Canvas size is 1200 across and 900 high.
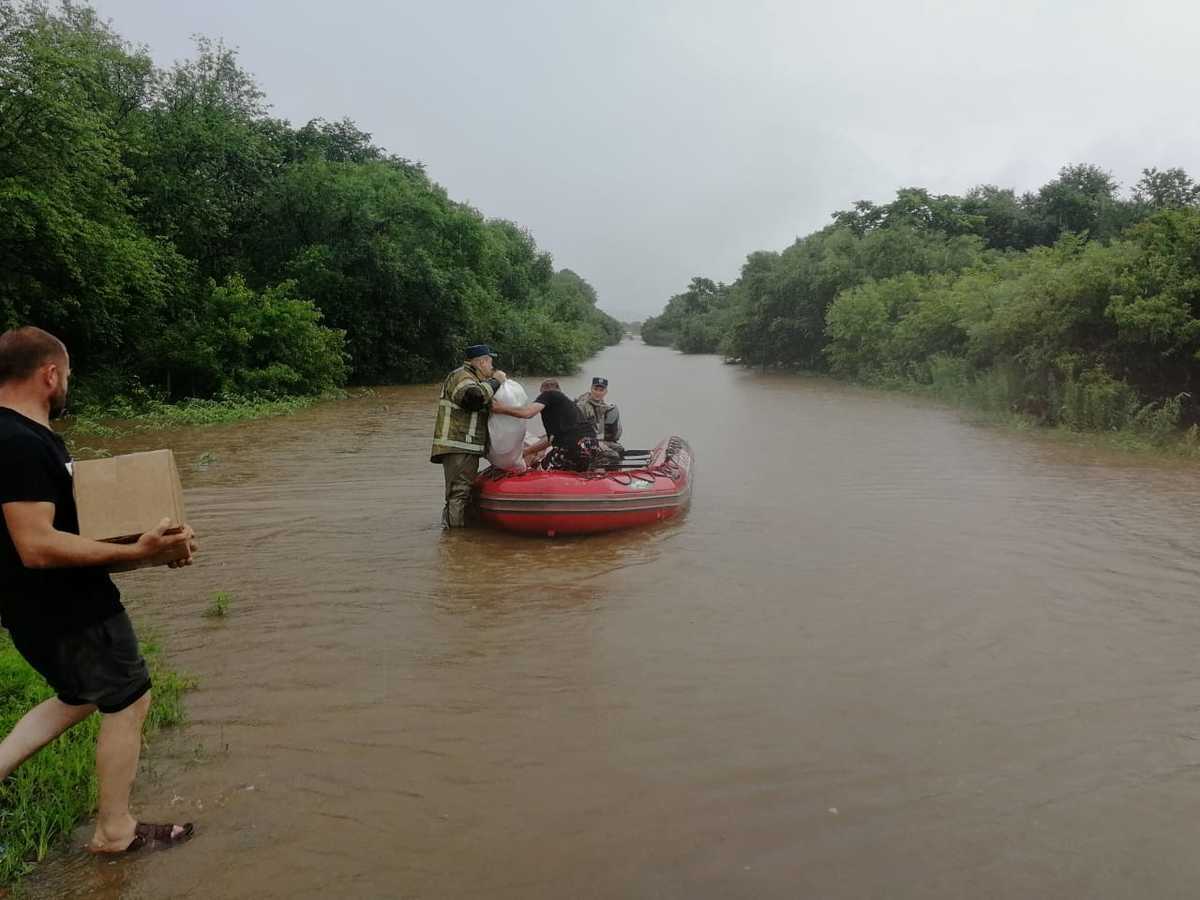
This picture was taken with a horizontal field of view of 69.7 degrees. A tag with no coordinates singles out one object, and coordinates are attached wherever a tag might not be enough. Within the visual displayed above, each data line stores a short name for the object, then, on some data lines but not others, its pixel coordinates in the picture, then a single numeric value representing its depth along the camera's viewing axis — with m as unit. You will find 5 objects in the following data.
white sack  8.01
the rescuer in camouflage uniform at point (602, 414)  10.44
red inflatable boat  7.88
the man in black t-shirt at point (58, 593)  2.67
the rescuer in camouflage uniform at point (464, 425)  7.90
